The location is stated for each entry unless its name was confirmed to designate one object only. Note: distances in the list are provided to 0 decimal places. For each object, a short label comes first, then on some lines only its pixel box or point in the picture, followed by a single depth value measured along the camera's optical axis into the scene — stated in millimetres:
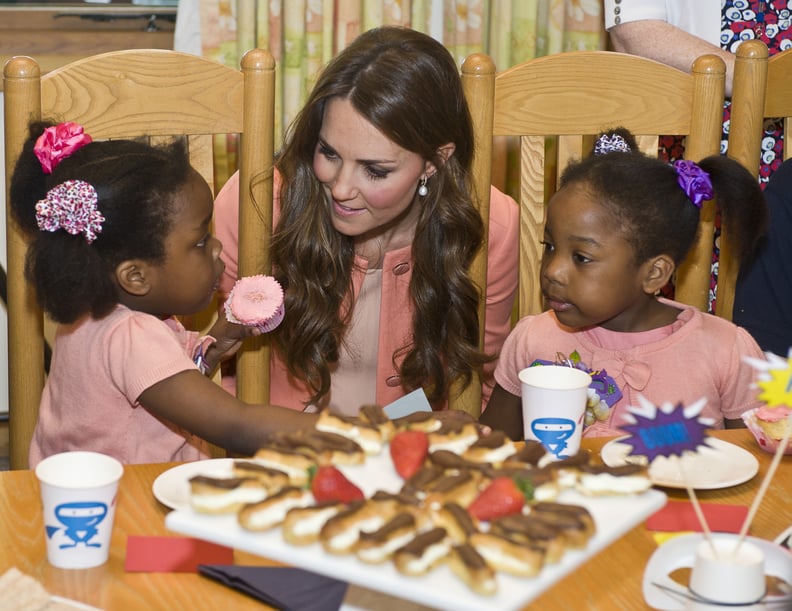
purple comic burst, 1023
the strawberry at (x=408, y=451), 1017
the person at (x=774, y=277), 2117
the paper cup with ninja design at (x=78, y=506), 1098
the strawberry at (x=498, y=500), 935
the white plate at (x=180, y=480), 1253
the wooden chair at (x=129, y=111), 1783
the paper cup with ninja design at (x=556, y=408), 1330
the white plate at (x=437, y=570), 822
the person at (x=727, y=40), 2133
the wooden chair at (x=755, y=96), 2059
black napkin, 1085
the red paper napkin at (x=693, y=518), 1257
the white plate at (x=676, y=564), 1058
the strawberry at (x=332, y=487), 947
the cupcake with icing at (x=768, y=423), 1411
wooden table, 1094
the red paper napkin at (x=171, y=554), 1141
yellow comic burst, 994
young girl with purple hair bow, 1806
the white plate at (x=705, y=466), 1352
